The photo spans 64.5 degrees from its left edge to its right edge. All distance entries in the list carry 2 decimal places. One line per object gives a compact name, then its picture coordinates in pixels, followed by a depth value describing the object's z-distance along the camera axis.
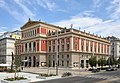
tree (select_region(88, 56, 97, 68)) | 36.48
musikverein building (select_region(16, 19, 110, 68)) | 40.58
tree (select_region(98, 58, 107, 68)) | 39.61
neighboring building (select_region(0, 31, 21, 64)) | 61.36
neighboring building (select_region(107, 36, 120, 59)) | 69.11
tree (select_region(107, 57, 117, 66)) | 44.58
